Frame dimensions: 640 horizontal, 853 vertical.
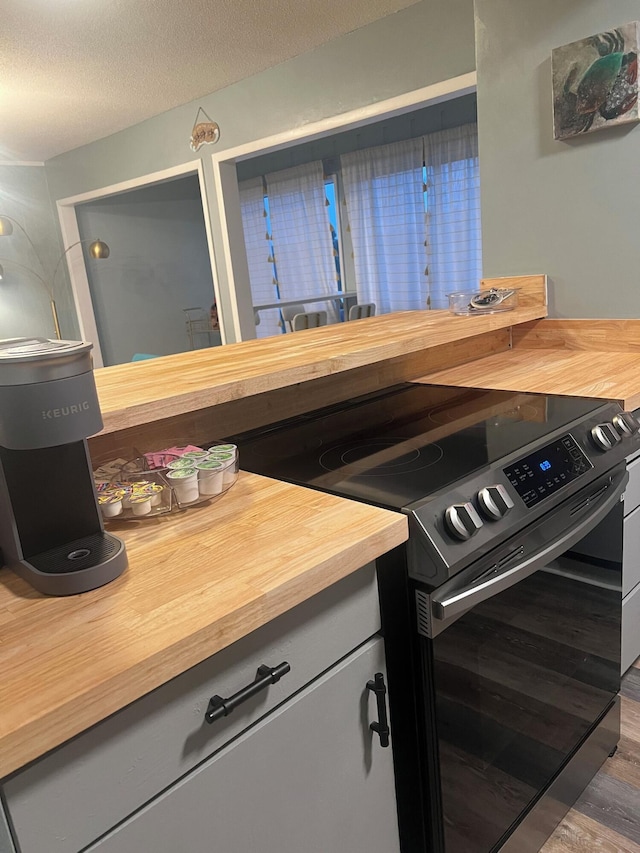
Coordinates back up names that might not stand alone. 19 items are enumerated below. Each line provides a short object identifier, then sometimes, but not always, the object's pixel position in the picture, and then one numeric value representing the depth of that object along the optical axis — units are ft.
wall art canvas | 6.20
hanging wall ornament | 13.04
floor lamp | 15.67
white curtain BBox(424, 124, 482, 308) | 16.96
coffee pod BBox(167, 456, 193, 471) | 3.69
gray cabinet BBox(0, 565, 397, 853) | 2.18
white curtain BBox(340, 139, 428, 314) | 18.39
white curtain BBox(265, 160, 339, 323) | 21.01
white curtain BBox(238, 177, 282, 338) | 22.58
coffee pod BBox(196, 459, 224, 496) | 3.62
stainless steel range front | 3.41
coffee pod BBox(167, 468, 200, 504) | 3.53
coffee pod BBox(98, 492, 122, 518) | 3.41
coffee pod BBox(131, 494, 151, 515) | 3.43
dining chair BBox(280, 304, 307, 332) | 21.38
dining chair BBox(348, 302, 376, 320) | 18.72
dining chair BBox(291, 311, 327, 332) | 17.71
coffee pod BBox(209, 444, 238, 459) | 3.94
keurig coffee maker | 2.54
